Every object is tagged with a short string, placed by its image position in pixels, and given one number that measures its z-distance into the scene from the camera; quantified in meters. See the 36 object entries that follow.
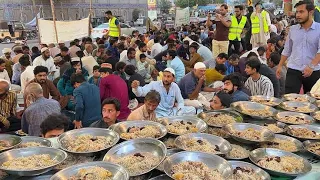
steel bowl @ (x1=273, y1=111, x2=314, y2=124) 3.16
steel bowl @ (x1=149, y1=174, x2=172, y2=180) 2.01
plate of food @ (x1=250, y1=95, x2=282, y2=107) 3.71
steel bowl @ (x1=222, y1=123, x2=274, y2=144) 2.57
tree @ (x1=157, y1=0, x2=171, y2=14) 41.67
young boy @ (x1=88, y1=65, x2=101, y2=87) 6.00
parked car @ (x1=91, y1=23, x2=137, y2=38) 17.36
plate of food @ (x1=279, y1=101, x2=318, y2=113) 3.49
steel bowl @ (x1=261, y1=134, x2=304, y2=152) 2.57
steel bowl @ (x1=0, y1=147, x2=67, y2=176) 2.18
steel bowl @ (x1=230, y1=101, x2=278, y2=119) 3.41
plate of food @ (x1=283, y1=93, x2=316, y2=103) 3.87
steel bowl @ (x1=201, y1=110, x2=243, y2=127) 3.14
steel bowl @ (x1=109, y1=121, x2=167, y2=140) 2.75
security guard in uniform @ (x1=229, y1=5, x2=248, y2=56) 8.97
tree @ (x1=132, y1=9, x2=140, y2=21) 31.49
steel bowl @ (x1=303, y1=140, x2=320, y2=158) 2.57
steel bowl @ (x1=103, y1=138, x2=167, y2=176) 2.25
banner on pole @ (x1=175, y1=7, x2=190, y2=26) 17.11
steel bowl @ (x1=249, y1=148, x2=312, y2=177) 2.25
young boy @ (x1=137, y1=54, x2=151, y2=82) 7.43
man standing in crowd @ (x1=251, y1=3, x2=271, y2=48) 10.08
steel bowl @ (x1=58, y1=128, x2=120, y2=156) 2.52
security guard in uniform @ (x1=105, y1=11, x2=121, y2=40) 10.60
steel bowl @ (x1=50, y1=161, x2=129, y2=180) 1.92
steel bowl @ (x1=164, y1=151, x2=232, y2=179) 2.03
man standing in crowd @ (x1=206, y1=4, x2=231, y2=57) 8.70
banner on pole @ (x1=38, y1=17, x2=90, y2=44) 9.36
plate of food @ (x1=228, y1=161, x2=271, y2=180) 2.07
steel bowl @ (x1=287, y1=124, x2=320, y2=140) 2.86
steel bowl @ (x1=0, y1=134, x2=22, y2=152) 2.50
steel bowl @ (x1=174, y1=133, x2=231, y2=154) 2.41
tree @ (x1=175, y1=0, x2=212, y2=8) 43.78
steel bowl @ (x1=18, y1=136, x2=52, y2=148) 2.52
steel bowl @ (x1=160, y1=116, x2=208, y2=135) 2.93
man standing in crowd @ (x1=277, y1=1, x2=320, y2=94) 4.18
